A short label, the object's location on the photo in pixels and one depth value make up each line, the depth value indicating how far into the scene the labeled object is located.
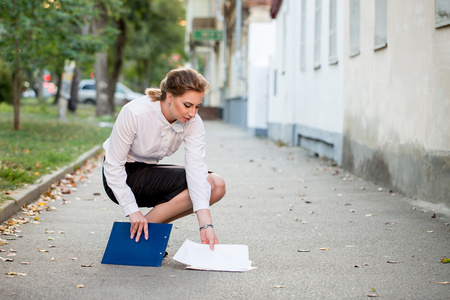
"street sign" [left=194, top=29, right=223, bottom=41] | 35.91
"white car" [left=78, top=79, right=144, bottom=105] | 52.69
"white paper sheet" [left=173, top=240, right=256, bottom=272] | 4.71
